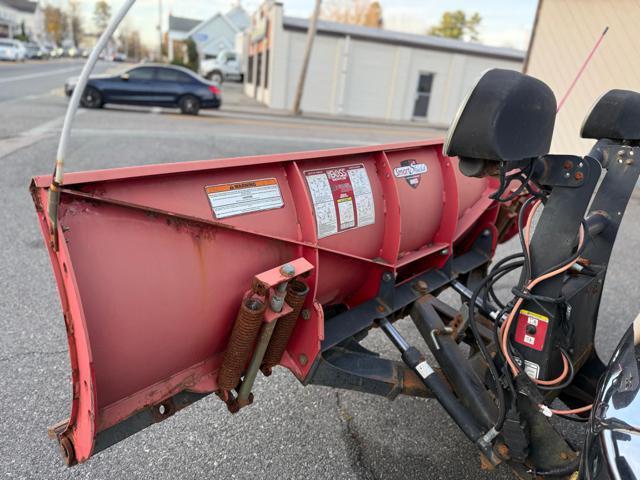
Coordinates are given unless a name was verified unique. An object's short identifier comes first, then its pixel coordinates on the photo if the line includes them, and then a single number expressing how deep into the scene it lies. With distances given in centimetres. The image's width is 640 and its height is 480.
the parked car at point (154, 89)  1512
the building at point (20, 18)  7475
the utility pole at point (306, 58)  1977
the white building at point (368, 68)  2245
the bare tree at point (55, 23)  9312
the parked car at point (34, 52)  4972
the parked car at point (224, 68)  3753
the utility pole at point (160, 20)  5338
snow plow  152
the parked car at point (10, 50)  3966
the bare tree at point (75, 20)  9725
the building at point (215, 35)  5891
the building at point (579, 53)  996
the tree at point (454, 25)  5512
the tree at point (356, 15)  5153
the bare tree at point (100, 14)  10319
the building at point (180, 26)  7269
